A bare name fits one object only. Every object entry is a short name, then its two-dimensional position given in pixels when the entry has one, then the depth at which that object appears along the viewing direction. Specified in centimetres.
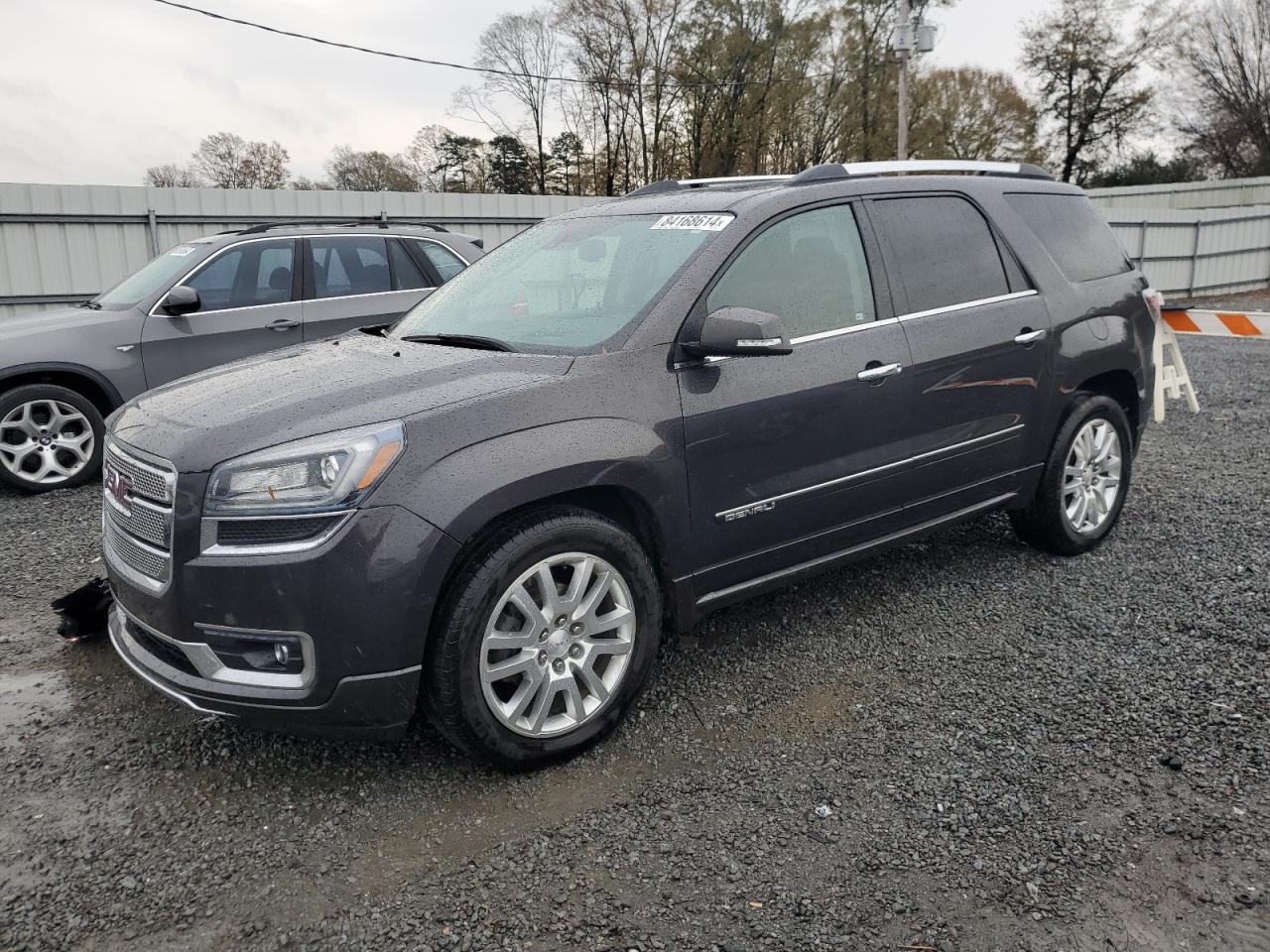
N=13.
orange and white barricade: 658
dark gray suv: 277
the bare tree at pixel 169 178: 3719
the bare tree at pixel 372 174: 3788
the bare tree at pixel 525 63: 3691
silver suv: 686
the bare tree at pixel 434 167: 3753
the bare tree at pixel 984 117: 4703
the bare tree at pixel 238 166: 4094
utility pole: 2291
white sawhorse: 648
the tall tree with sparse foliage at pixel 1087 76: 4797
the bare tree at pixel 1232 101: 4497
